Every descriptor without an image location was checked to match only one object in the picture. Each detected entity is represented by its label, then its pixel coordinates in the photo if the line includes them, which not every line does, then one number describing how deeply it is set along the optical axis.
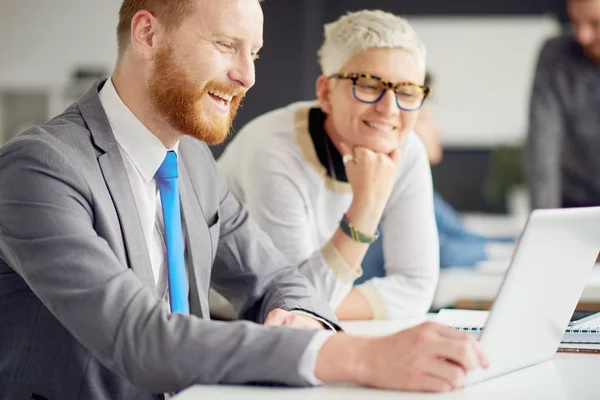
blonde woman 2.10
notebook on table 1.65
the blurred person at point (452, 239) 3.65
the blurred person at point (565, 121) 3.82
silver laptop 1.27
